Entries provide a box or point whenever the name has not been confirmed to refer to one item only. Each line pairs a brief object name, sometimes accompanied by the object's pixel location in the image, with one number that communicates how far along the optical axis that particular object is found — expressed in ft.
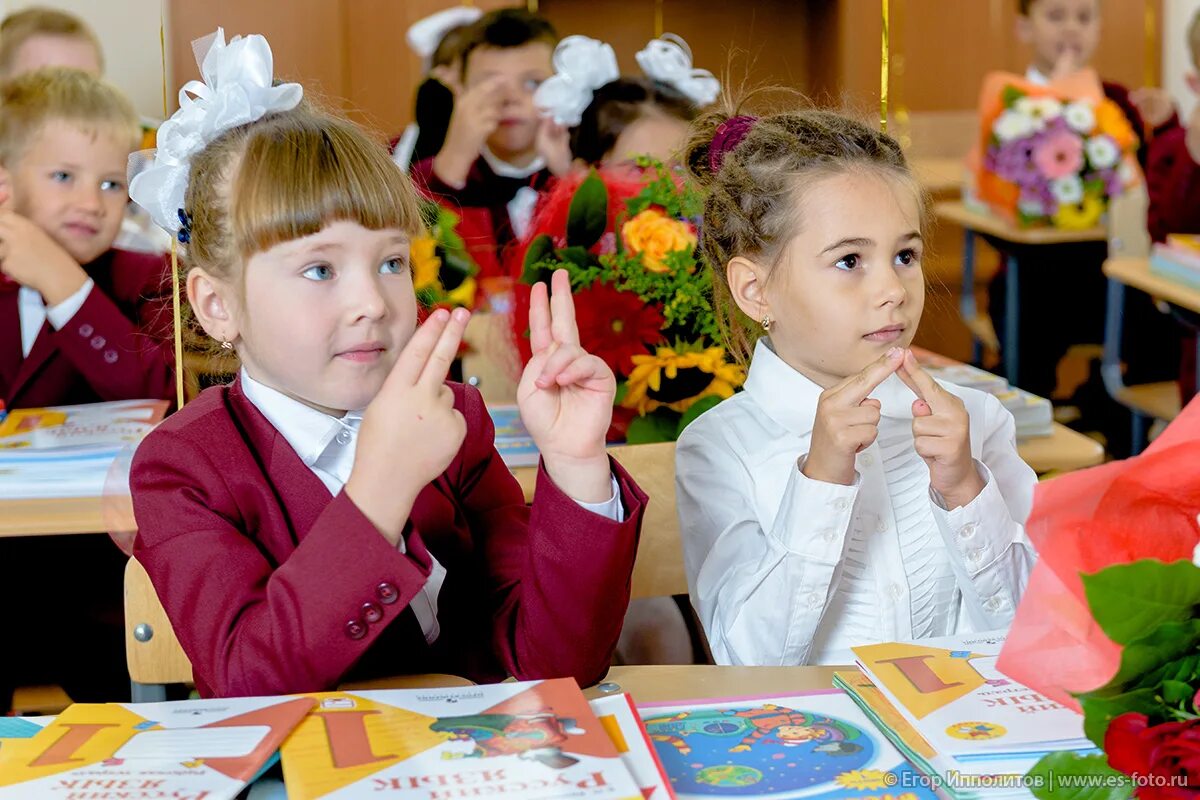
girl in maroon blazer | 3.58
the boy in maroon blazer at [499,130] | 12.01
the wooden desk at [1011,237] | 15.71
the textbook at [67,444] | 6.31
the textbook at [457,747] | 2.77
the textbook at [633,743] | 2.85
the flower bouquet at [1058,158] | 15.97
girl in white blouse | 4.42
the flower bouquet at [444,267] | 7.85
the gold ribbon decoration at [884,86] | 5.53
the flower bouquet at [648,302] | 6.38
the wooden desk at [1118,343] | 11.02
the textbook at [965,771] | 2.84
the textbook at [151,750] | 2.80
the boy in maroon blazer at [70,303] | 7.25
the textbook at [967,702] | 2.97
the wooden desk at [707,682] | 3.57
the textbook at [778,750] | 2.96
